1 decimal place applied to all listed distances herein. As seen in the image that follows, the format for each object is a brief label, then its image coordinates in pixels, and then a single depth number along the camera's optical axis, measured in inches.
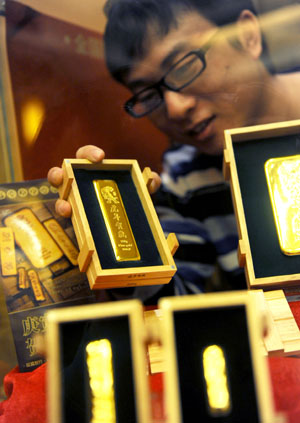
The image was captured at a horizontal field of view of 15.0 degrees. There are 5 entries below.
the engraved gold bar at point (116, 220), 37.6
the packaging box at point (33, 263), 38.8
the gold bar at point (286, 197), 38.4
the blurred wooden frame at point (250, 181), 37.6
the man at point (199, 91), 44.4
